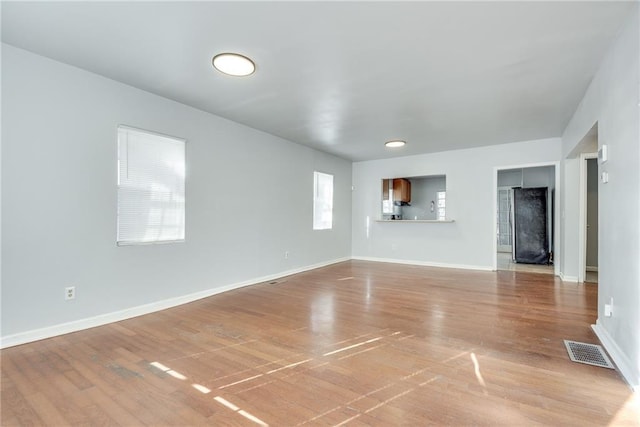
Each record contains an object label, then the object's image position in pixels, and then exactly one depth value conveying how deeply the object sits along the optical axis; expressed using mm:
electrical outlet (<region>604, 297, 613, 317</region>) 2464
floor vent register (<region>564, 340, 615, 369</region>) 2277
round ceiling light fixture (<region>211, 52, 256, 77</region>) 2684
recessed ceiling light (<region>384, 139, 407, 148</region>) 5652
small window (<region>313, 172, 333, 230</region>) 6535
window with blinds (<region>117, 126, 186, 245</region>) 3332
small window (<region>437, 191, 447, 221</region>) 8070
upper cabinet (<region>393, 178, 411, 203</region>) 7242
